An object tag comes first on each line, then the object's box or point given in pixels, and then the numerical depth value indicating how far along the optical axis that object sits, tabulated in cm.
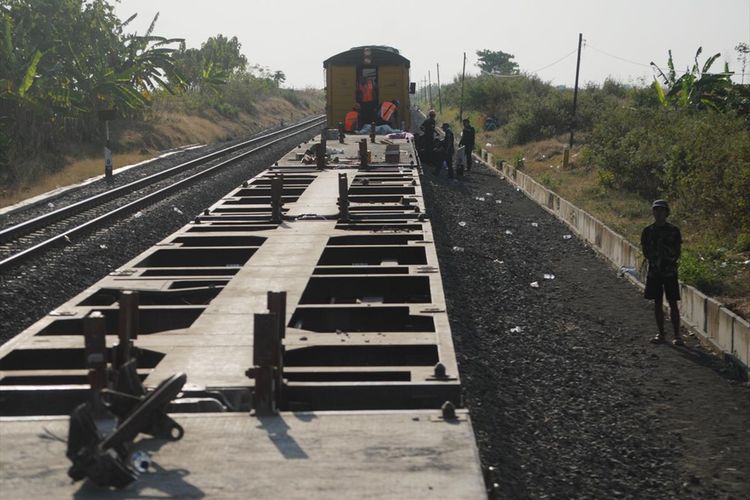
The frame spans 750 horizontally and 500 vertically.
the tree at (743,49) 7712
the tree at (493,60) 14158
